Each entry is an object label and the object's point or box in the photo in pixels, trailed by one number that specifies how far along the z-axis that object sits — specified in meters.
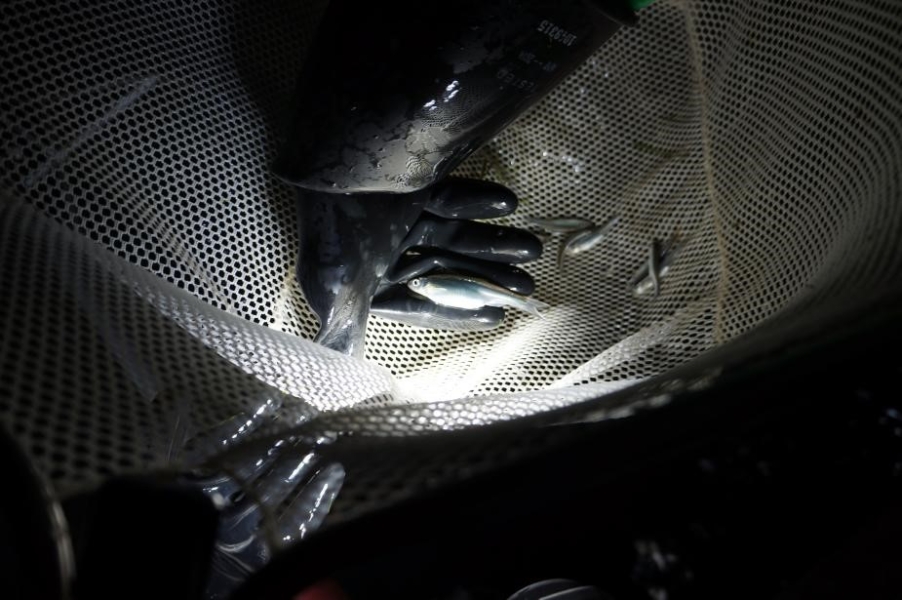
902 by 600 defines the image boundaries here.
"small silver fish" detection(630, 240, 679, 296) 0.60
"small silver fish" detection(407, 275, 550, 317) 0.59
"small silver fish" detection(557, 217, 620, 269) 0.61
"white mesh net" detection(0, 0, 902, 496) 0.38
